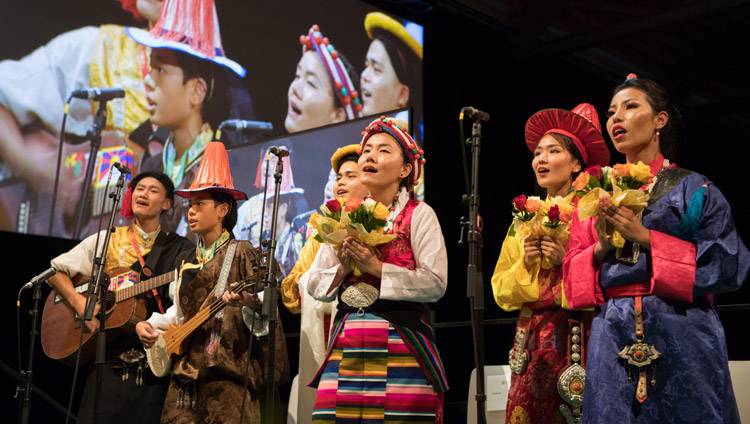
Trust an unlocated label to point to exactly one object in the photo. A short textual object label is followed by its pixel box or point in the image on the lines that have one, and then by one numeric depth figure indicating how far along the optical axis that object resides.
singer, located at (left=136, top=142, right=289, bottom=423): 3.65
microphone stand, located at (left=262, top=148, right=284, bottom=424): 2.97
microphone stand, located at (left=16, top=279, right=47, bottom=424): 4.11
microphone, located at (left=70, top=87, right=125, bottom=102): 5.77
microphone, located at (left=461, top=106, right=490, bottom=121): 2.74
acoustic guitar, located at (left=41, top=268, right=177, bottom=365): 4.29
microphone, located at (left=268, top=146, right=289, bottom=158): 3.33
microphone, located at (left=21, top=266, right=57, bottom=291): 4.36
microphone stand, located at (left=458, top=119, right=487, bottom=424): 2.41
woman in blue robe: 2.19
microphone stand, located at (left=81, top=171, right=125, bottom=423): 3.56
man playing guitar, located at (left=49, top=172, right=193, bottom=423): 4.08
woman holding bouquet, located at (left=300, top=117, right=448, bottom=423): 2.69
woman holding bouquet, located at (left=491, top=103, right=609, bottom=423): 2.80
